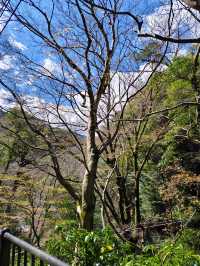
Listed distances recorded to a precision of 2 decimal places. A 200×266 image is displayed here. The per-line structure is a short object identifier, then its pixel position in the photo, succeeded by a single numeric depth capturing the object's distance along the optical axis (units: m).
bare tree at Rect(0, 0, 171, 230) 3.91
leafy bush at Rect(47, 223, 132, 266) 2.22
